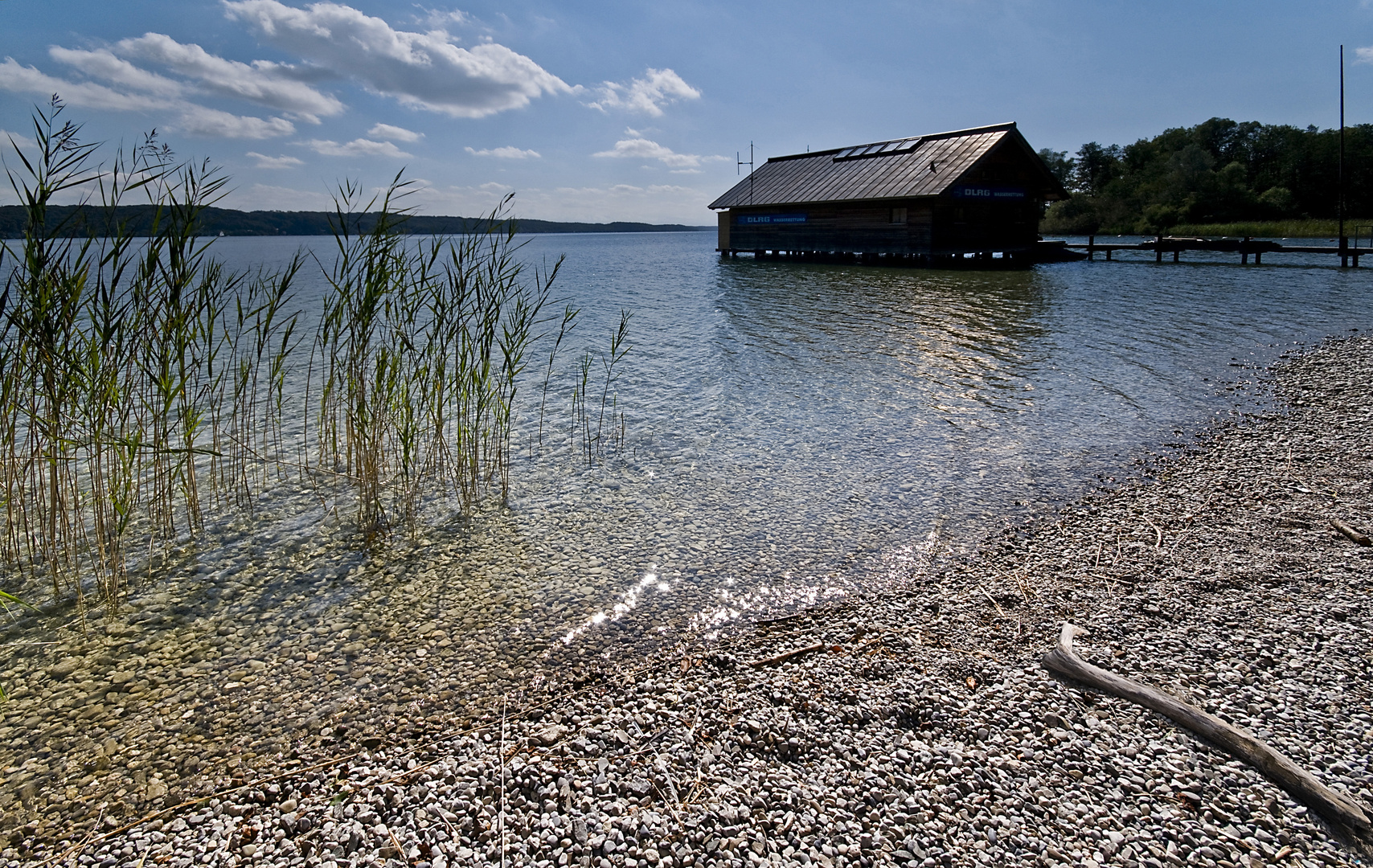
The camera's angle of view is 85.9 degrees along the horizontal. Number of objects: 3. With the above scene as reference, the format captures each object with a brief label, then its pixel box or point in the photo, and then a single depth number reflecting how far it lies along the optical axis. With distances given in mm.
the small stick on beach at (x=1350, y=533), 4480
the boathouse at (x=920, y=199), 28719
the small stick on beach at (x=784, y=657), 3514
